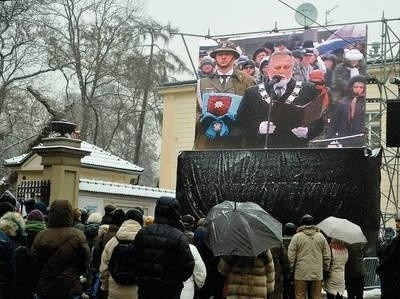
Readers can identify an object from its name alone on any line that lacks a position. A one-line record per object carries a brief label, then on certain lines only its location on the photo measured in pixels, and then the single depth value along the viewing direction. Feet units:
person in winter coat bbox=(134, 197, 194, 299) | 20.17
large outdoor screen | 62.85
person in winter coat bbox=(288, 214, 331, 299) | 33.81
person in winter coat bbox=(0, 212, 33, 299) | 23.09
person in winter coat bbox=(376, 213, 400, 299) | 24.57
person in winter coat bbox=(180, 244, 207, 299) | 24.43
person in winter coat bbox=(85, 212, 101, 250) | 33.58
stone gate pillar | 45.16
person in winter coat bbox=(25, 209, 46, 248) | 25.49
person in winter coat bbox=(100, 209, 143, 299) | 23.58
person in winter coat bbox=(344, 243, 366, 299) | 38.91
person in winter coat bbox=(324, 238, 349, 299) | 36.55
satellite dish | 68.64
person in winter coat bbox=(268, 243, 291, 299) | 30.30
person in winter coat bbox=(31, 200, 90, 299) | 22.29
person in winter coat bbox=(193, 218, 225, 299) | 30.30
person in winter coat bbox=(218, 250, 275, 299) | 24.27
